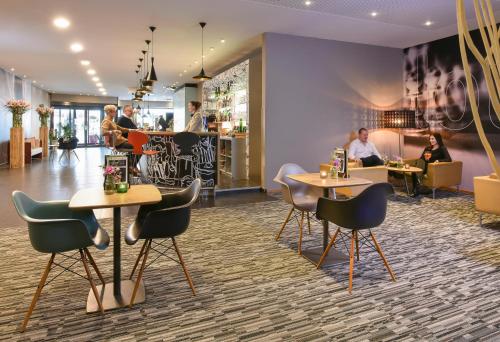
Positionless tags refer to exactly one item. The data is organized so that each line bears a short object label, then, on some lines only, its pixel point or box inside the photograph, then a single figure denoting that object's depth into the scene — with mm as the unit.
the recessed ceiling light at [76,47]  8375
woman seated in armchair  7102
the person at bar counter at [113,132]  7138
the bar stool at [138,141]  6918
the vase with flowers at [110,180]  2852
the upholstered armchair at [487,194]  4641
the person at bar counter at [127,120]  8203
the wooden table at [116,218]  2541
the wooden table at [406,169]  6684
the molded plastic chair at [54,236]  2354
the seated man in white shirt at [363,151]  7277
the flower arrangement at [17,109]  10859
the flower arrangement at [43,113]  14373
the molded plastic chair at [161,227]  2660
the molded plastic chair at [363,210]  3062
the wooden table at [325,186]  3467
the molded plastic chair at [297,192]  3892
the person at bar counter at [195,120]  7145
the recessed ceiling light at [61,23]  6477
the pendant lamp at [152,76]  7653
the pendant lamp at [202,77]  7347
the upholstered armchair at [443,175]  6824
